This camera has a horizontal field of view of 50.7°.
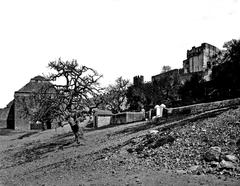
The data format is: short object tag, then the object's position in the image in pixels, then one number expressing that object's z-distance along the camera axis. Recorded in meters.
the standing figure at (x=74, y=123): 18.66
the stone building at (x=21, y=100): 54.88
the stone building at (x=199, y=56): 72.54
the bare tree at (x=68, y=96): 18.92
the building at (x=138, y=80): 66.62
